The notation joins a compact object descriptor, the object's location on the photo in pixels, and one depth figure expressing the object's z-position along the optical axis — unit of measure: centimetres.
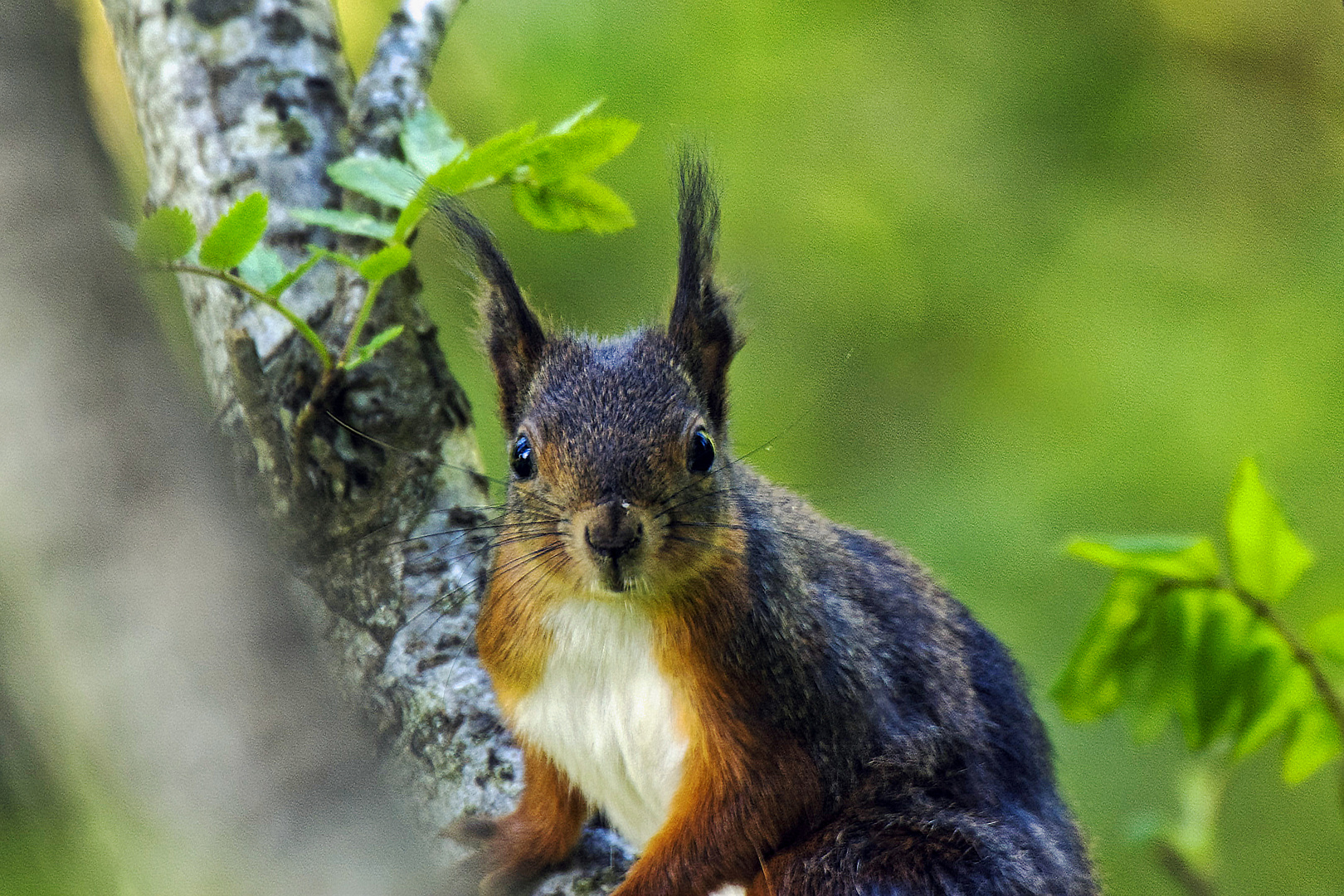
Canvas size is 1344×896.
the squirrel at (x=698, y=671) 461
